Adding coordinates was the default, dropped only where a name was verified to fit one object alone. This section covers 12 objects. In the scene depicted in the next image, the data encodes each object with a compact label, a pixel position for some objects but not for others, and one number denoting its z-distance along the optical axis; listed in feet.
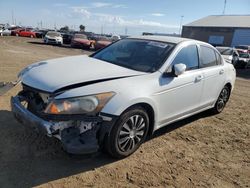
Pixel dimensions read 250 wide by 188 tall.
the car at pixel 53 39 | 68.24
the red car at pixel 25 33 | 102.15
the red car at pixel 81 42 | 64.20
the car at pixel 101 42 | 60.08
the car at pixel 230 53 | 42.09
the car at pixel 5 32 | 94.66
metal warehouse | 113.79
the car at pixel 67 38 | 80.02
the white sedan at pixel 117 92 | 7.43
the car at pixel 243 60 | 47.67
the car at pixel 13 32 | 102.51
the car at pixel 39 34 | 105.09
